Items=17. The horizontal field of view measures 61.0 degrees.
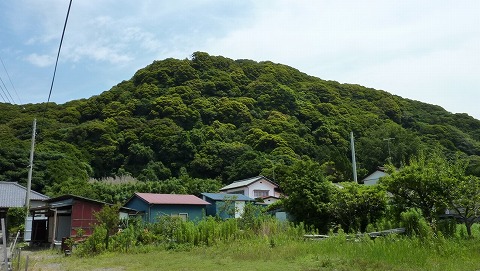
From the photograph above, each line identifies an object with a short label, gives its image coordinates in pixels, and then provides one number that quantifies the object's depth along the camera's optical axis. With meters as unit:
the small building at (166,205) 25.00
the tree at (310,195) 19.59
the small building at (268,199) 34.69
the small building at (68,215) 20.17
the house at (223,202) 25.41
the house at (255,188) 37.28
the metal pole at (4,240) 6.89
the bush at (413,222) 14.68
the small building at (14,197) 30.05
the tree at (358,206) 18.64
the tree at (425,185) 15.61
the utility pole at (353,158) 27.59
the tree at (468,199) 15.28
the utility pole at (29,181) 24.12
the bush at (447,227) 15.07
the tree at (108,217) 15.75
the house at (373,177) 35.42
